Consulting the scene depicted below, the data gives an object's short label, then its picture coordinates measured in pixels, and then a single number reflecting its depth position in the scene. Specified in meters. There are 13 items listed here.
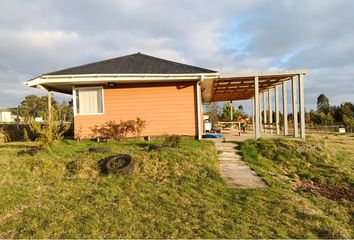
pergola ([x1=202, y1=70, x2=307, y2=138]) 13.40
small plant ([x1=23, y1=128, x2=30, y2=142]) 13.38
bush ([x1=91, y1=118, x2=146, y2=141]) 13.20
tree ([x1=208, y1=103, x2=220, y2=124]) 28.43
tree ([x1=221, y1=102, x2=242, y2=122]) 28.78
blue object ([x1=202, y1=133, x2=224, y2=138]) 14.57
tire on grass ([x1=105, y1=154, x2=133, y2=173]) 8.15
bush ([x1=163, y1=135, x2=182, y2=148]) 10.56
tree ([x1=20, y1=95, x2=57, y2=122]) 16.48
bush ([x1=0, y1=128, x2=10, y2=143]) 14.16
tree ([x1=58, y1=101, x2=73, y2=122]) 16.83
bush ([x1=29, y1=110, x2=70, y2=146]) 10.24
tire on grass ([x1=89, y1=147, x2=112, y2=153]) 9.66
